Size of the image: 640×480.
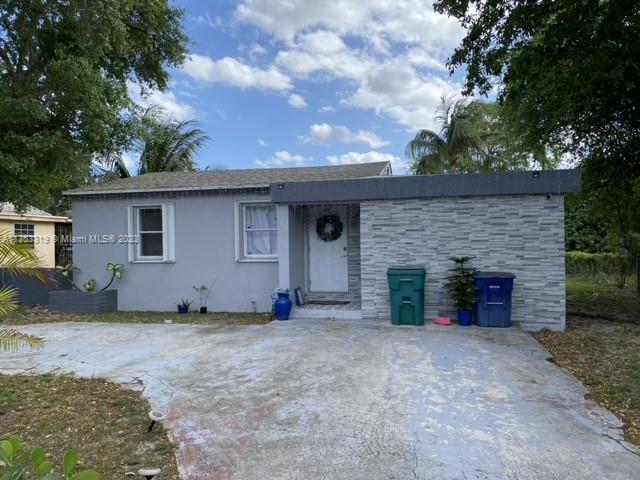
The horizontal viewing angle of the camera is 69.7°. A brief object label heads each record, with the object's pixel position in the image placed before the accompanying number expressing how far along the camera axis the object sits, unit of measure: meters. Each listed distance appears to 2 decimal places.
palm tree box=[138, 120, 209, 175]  22.55
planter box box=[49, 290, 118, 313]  10.62
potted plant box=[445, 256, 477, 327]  8.05
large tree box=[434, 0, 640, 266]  7.41
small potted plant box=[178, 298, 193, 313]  10.45
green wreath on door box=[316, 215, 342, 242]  10.50
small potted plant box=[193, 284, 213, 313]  10.50
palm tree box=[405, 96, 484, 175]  21.03
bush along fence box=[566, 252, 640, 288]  14.58
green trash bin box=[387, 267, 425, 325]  8.24
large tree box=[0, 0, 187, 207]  10.49
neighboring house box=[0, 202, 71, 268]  18.66
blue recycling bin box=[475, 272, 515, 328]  7.84
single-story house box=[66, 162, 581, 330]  8.14
